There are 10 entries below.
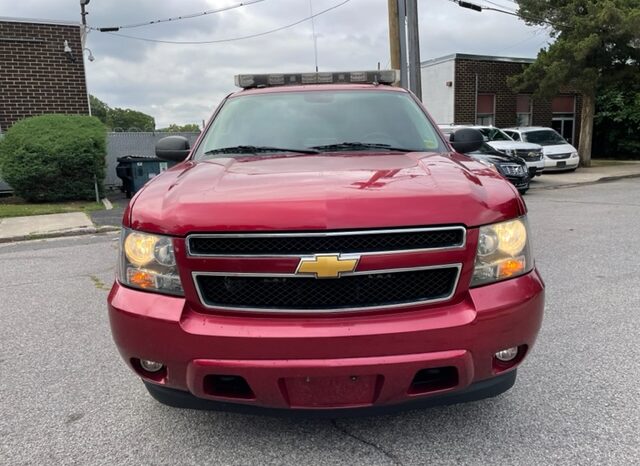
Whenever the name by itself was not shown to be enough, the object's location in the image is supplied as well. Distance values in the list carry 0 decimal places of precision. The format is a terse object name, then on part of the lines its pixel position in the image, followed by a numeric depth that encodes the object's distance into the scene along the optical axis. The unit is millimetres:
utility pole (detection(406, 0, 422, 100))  11781
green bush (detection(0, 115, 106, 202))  10891
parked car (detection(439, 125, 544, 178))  14757
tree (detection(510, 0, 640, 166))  16328
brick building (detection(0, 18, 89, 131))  13039
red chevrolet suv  2000
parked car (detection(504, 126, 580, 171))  17141
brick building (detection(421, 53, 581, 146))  21219
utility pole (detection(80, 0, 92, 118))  13855
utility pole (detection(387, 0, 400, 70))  11992
